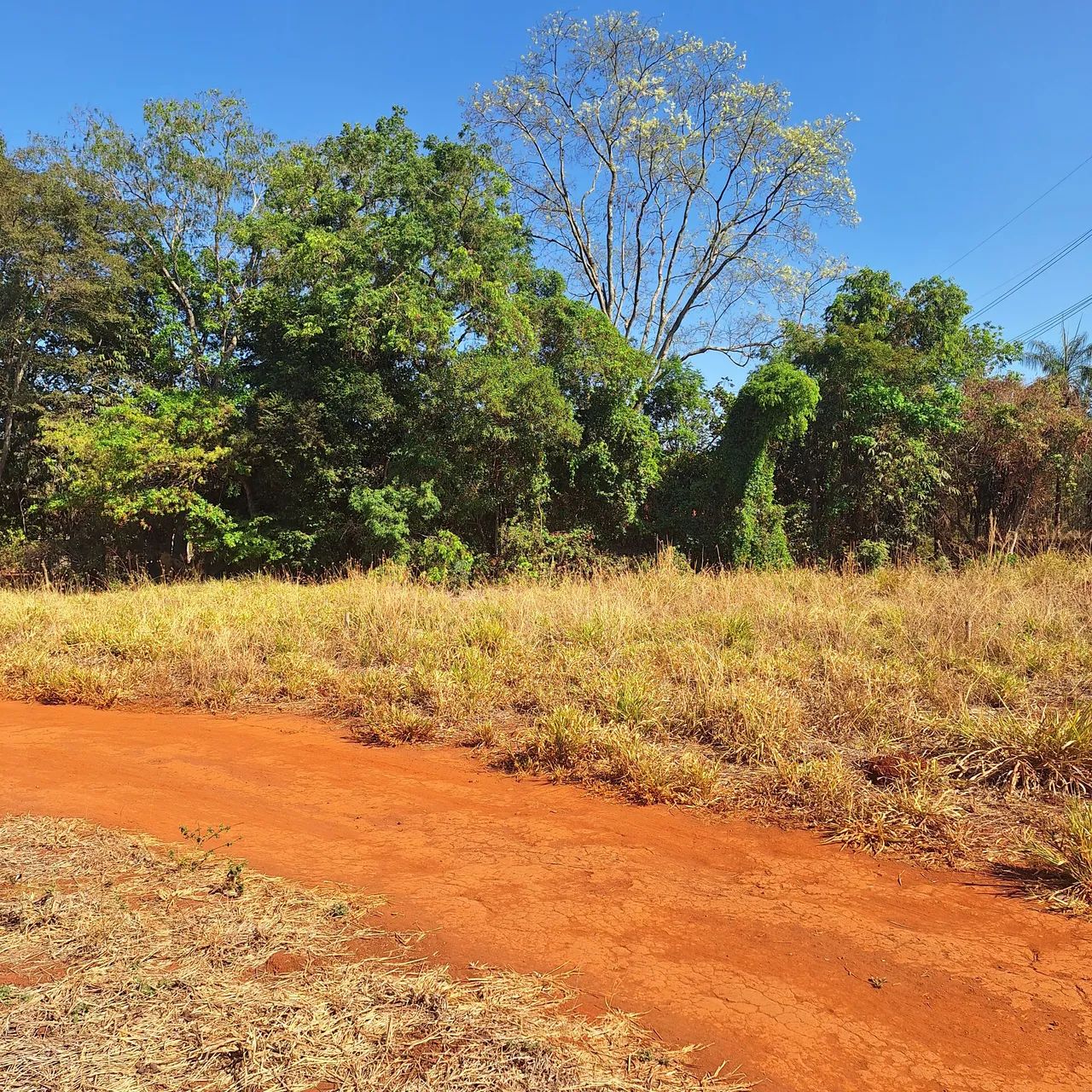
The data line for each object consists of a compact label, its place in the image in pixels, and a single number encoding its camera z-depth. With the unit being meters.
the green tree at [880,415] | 16.38
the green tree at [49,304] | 18.03
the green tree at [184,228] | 19.69
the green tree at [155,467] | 15.69
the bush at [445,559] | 16.25
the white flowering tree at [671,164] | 25.41
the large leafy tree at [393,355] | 15.68
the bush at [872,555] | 16.34
